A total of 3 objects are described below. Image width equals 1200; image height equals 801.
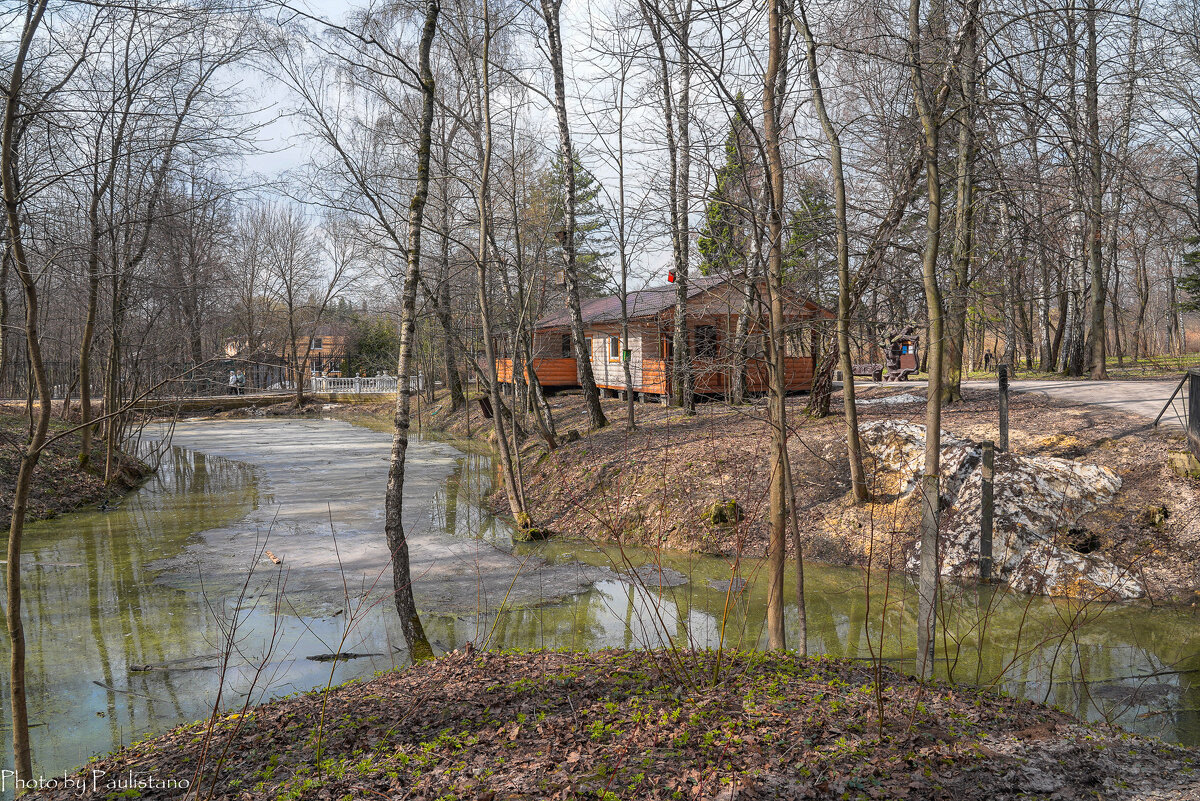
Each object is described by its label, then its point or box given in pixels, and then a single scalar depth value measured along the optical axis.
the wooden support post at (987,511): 7.71
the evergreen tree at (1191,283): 24.24
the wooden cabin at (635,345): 18.25
